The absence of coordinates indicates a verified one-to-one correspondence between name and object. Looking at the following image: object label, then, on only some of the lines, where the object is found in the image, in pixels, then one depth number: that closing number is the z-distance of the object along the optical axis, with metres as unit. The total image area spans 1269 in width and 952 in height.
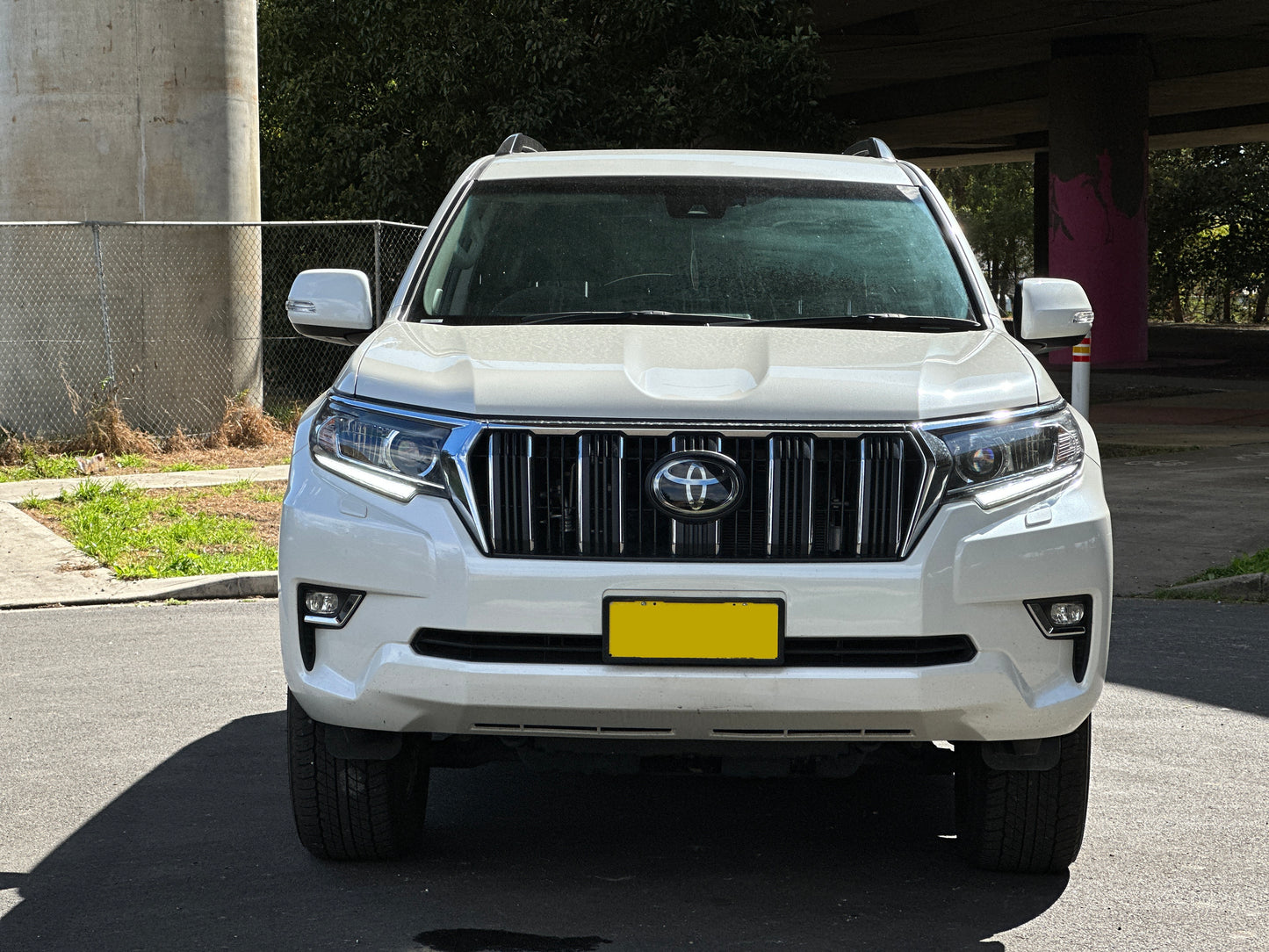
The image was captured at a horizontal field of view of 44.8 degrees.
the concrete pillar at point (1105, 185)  26.47
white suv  3.46
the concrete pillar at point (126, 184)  13.72
